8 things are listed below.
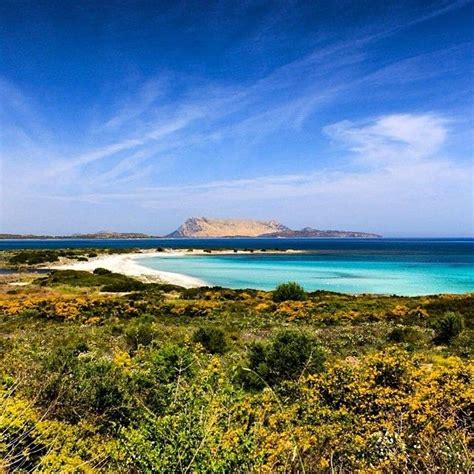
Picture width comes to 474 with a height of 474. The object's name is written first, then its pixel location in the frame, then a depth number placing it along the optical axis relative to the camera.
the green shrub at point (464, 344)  14.60
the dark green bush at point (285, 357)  10.73
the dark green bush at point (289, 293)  32.31
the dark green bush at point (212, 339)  15.01
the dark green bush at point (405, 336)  17.23
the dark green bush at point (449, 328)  17.27
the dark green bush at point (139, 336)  15.66
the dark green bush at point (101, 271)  52.38
